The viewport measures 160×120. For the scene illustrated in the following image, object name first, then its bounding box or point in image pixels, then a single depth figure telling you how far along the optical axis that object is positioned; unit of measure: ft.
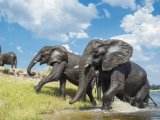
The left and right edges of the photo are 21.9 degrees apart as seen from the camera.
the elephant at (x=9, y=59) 126.17
